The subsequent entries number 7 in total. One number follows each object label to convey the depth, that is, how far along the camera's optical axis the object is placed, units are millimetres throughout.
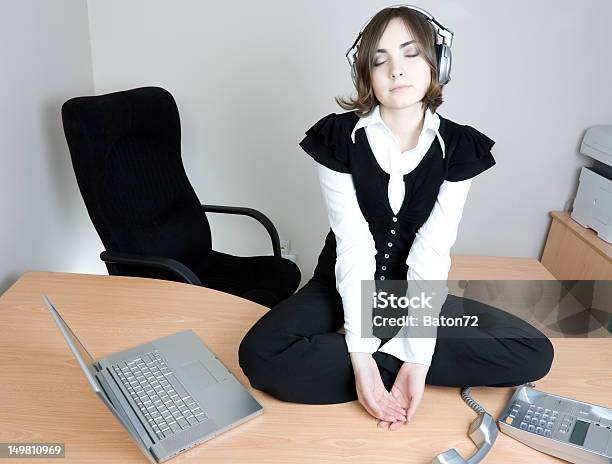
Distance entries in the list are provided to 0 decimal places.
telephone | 860
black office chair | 1561
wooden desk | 881
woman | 1014
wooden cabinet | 1875
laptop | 859
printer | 1892
